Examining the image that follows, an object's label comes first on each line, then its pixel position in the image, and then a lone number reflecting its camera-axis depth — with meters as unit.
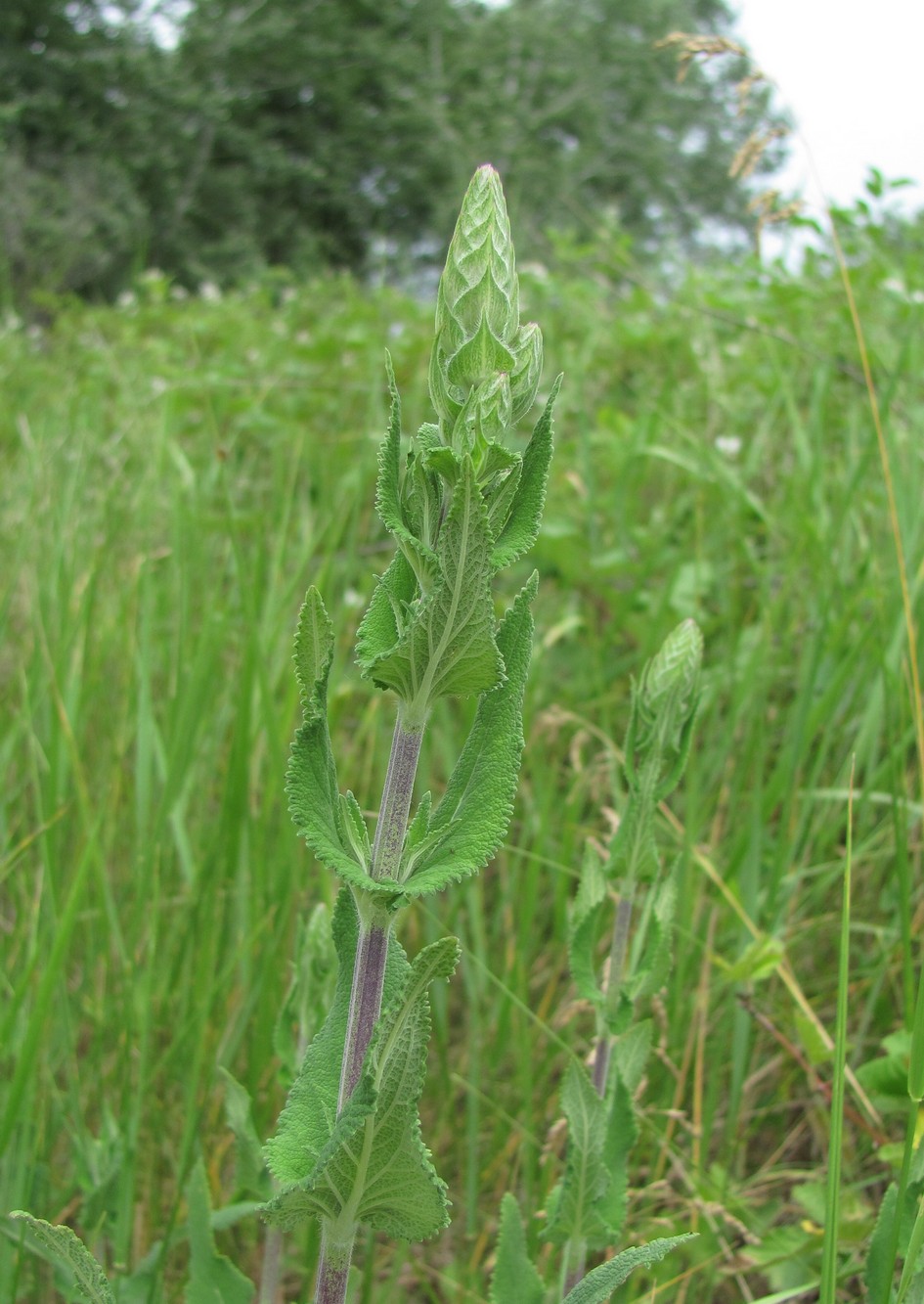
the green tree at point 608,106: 17.08
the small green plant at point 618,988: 0.43
